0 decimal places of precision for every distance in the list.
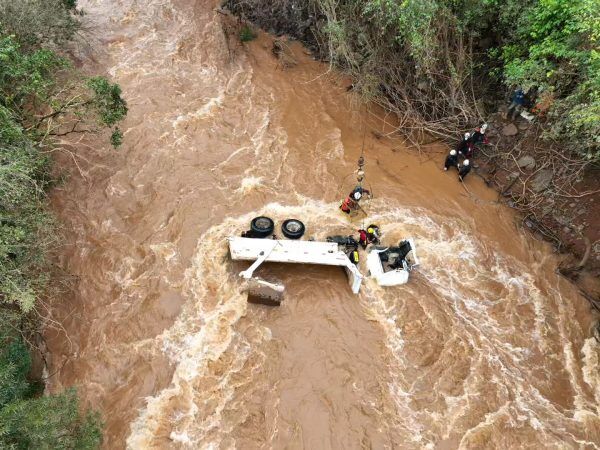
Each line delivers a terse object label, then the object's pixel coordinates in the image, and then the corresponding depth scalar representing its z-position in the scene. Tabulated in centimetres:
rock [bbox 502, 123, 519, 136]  1382
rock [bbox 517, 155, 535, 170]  1329
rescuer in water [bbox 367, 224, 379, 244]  1149
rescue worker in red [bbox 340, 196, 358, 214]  1229
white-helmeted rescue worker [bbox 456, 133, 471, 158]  1372
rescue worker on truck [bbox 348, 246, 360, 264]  1093
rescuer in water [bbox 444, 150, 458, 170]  1358
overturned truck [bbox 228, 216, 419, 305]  1049
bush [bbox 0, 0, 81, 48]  1295
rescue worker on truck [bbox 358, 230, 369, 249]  1138
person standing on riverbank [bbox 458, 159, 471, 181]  1328
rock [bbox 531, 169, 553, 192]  1290
